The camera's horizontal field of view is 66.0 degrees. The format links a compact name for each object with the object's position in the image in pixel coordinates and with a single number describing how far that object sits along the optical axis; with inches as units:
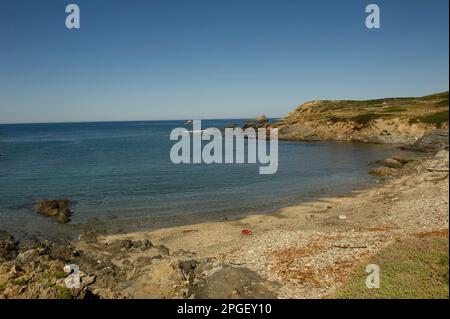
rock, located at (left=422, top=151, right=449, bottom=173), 1530.5
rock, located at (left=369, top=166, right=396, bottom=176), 1955.0
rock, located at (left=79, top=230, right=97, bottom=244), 1053.8
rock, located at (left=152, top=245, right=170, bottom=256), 916.6
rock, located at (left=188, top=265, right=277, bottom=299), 572.4
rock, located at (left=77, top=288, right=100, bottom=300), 605.1
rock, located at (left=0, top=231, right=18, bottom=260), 921.9
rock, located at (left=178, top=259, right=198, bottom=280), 694.5
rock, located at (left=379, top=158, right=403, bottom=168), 2197.6
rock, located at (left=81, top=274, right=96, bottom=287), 695.7
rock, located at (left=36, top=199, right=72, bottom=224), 1279.0
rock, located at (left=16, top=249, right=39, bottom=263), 854.0
